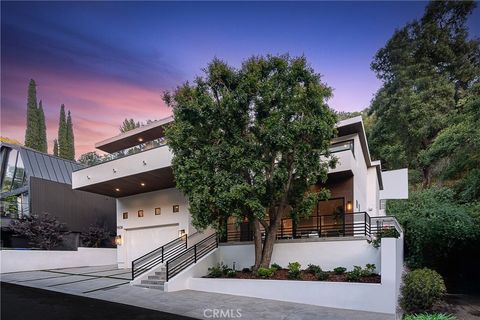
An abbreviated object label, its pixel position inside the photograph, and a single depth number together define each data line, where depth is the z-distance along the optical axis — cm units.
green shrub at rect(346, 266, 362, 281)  1017
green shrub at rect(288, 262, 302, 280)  1100
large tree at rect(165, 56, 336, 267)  1093
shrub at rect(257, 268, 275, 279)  1136
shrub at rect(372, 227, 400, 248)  1029
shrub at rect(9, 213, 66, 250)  1899
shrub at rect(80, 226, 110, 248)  2238
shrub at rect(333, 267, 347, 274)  1122
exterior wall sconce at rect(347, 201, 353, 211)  1461
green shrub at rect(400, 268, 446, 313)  976
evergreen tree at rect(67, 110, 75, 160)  3934
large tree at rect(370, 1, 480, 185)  2656
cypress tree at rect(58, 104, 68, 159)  3912
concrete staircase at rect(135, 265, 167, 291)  1227
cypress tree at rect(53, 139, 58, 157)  4011
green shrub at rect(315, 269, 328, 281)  1056
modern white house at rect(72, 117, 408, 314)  1043
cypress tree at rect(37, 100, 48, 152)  3447
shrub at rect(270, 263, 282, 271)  1236
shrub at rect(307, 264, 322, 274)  1136
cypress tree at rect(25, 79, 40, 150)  3334
